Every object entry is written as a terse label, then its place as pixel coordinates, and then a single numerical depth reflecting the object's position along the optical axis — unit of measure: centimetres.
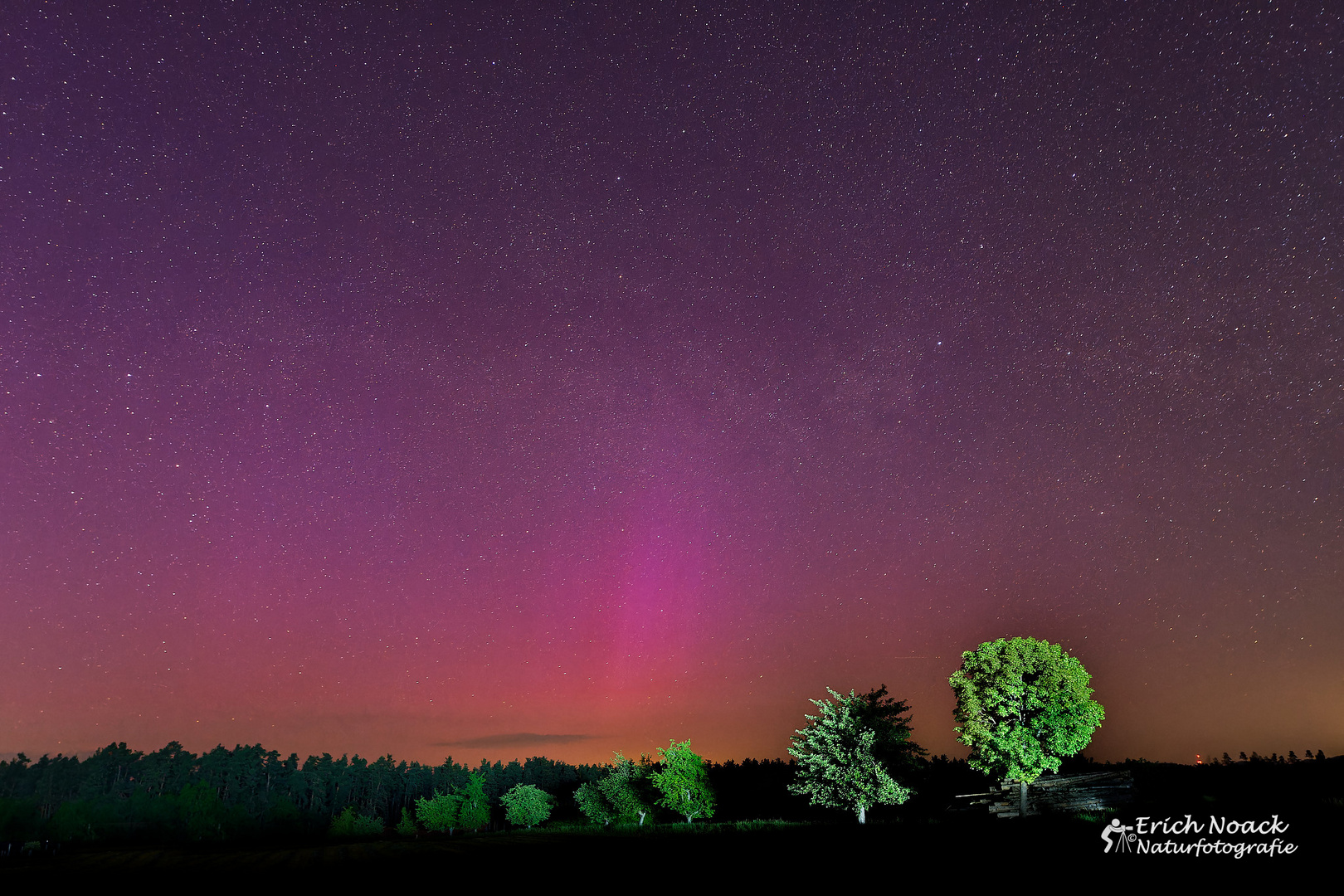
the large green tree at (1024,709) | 3650
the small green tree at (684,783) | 6462
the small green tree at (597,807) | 7506
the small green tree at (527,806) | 9975
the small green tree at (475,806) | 10881
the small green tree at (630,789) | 7031
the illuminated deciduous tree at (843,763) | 4194
